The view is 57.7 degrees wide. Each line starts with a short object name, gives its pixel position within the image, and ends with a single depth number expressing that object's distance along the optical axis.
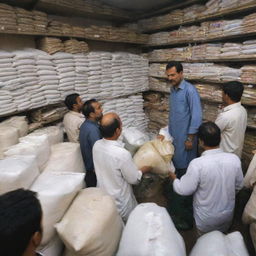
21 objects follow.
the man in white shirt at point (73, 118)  2.86
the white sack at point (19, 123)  2.58
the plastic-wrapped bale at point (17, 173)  1.49
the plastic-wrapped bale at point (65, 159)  2.14
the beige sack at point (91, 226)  1.29
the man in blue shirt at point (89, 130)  2.34
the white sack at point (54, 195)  1.41
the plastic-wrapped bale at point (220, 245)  1.34
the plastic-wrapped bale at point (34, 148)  2.01
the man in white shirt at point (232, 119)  2.48
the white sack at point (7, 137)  2.23
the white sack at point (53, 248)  1.44
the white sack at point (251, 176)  1.86
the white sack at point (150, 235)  1.30
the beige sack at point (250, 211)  1.70
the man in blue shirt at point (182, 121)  2.59
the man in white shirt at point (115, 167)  1.84
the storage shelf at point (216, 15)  3.00
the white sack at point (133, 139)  2.56
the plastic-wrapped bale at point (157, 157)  2.29
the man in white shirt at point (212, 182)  1.74
